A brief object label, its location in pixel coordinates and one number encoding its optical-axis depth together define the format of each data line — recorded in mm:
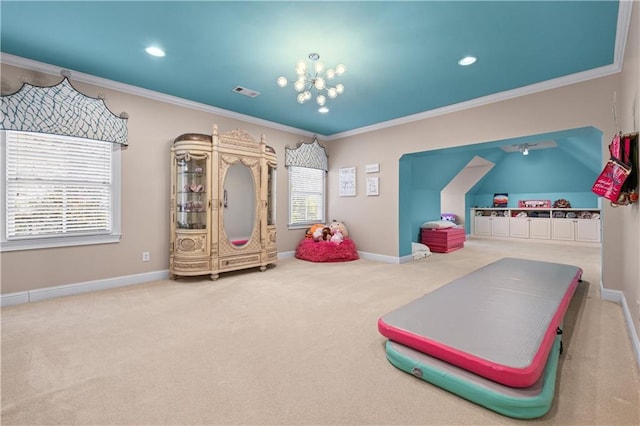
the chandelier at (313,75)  2743
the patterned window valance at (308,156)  5578
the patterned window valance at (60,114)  2953
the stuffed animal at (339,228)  5734
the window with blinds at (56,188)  3023
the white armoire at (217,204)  3924
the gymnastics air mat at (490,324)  1486
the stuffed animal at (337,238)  5419
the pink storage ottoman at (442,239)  6492
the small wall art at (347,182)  5840
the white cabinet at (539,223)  7289
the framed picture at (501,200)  8805
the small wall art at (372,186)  5487
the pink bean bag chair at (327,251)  5191
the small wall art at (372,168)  5453
